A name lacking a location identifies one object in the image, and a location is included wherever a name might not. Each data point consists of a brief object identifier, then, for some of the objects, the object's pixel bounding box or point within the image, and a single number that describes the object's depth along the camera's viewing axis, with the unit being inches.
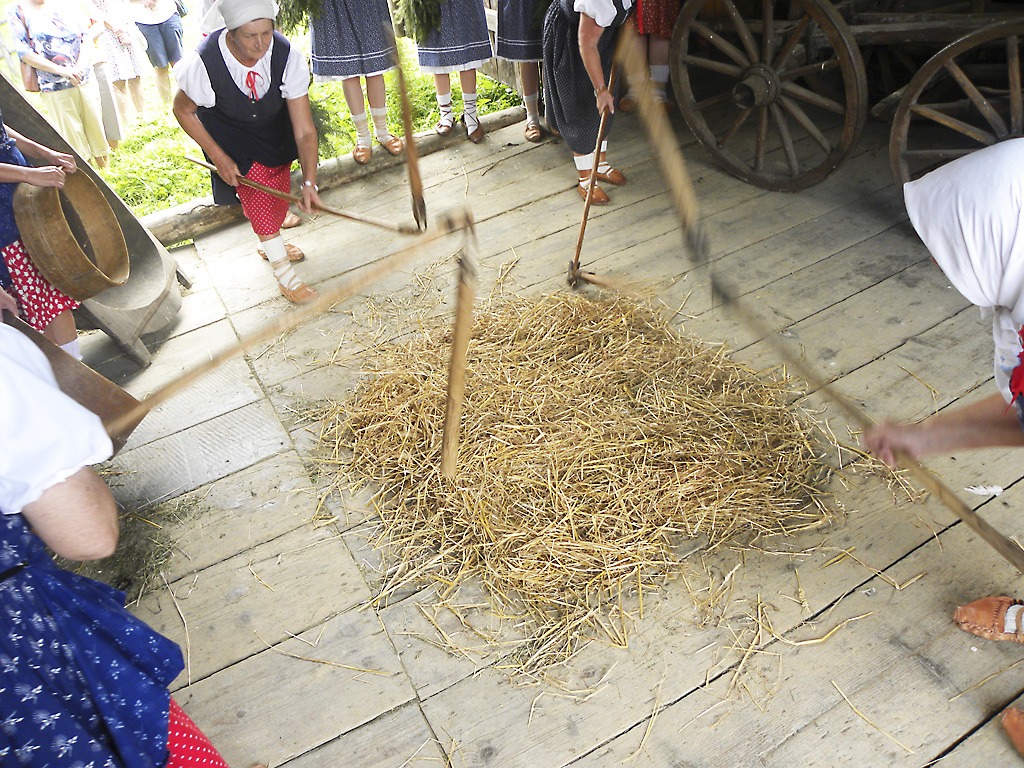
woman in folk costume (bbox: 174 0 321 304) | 115.6
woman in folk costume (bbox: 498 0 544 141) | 170.7
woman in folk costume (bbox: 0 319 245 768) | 42.3
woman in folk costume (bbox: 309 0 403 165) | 162.1
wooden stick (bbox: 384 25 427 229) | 80.8
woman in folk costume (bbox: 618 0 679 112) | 174.7
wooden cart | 122.5
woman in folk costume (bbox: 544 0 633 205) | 135.2
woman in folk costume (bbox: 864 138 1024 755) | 58.1
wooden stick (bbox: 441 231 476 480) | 70.3
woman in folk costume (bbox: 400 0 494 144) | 173.9
